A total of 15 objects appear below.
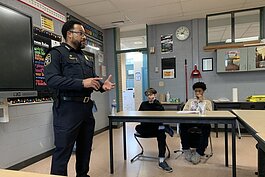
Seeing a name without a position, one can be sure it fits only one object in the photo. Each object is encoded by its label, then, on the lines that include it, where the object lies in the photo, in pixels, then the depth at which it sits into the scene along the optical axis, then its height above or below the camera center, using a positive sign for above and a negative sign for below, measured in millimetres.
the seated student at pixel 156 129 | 2719 -693
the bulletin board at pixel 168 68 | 5070 +308
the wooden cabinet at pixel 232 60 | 4336 +417
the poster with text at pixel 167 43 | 5078 +924
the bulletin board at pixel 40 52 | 3064 +471
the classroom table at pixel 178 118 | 2197 -445
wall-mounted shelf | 4125 +700
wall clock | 4931 +1143
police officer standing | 1562 -113
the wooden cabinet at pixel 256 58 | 4215 +426
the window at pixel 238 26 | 4309 +1134
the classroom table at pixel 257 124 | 1396 -398
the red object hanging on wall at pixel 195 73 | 4789 +154
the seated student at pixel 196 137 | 2836 -776
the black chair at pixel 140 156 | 2987 -1153
